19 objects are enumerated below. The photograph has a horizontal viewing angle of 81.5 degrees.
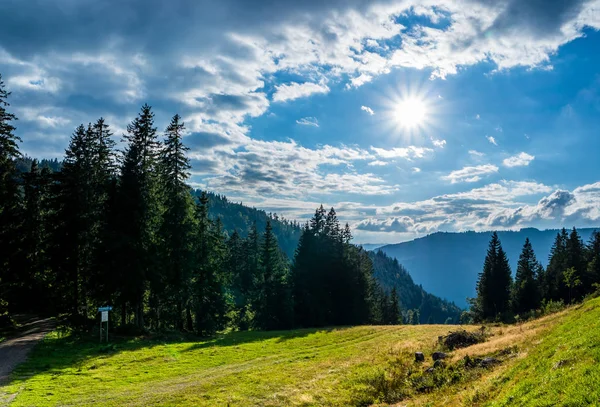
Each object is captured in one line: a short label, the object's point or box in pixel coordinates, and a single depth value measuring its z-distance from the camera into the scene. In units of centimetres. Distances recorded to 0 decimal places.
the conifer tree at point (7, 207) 3153
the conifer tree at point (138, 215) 3409
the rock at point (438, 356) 2096
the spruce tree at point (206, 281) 4322
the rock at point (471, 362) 1802
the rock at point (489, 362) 1761
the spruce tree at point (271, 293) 5753
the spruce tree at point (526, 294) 7519
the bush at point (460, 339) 2464
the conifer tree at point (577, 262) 7402
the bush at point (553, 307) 3689
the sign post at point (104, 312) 2955
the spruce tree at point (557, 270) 7825
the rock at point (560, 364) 1156
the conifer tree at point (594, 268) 7244
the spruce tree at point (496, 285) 8000
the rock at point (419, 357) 2168
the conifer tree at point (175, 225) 3925
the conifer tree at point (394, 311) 9989
